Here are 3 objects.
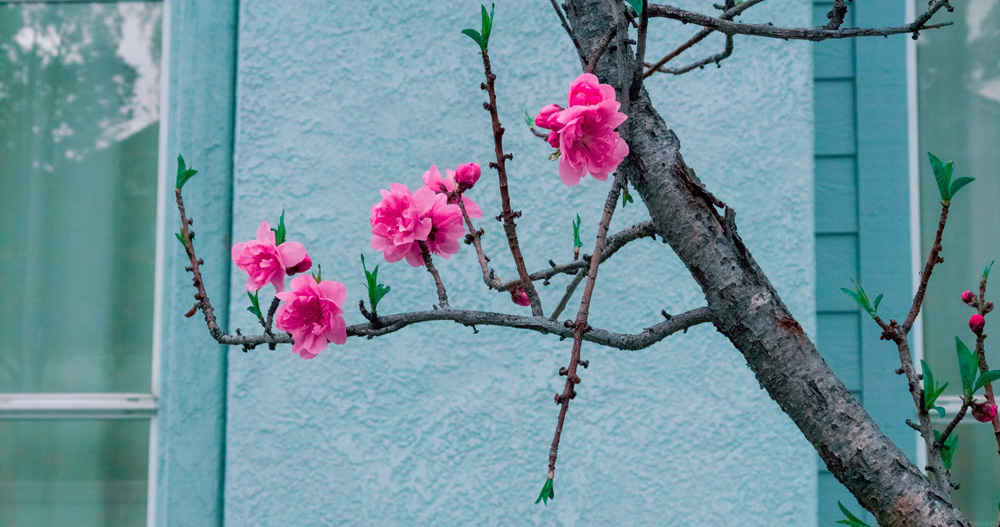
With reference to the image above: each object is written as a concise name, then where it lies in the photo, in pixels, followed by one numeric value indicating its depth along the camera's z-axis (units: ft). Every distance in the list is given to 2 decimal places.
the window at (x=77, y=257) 7.05
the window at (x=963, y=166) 6.99
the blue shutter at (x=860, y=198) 6.81
